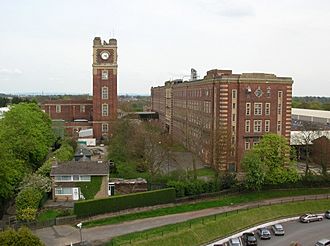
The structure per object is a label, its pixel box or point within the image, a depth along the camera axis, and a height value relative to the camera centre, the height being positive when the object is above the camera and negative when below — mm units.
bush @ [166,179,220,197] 46719 -10650
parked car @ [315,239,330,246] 34469 -12317
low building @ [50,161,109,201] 45656 -10052
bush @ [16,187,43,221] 37562 -10617
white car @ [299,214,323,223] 42531 -12703
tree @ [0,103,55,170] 48531 -5389
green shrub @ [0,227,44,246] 26203 -9413
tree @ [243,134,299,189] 47656 -8070
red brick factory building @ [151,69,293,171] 58531 -2680
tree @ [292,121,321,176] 60453 -6365
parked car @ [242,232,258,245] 35303 -12476
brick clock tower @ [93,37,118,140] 84812 +1418
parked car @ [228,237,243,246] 34956 -12627
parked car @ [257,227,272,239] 37219 -12586
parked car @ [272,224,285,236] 38306 -12631
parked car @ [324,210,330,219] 43869 -12676
